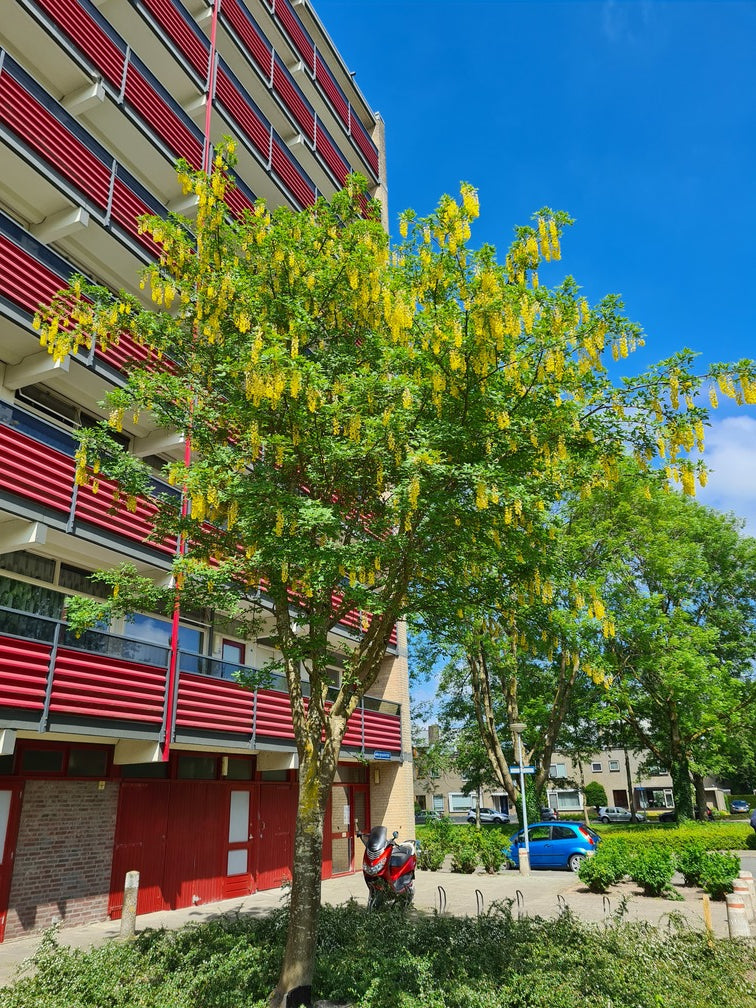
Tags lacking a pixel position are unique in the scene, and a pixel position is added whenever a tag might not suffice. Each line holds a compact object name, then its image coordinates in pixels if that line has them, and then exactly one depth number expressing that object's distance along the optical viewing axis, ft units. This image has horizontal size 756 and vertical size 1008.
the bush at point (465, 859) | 77.92
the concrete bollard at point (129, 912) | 37.96
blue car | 80.23
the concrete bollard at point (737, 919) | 33.78
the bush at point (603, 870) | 58.34
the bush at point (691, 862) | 57.11
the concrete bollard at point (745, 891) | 40.29
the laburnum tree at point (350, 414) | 26.99
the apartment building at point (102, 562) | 39.86
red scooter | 43.20
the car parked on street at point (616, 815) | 186.64
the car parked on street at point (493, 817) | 188.71
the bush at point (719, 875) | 51.34
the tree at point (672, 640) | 92.58
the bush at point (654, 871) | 55.16
